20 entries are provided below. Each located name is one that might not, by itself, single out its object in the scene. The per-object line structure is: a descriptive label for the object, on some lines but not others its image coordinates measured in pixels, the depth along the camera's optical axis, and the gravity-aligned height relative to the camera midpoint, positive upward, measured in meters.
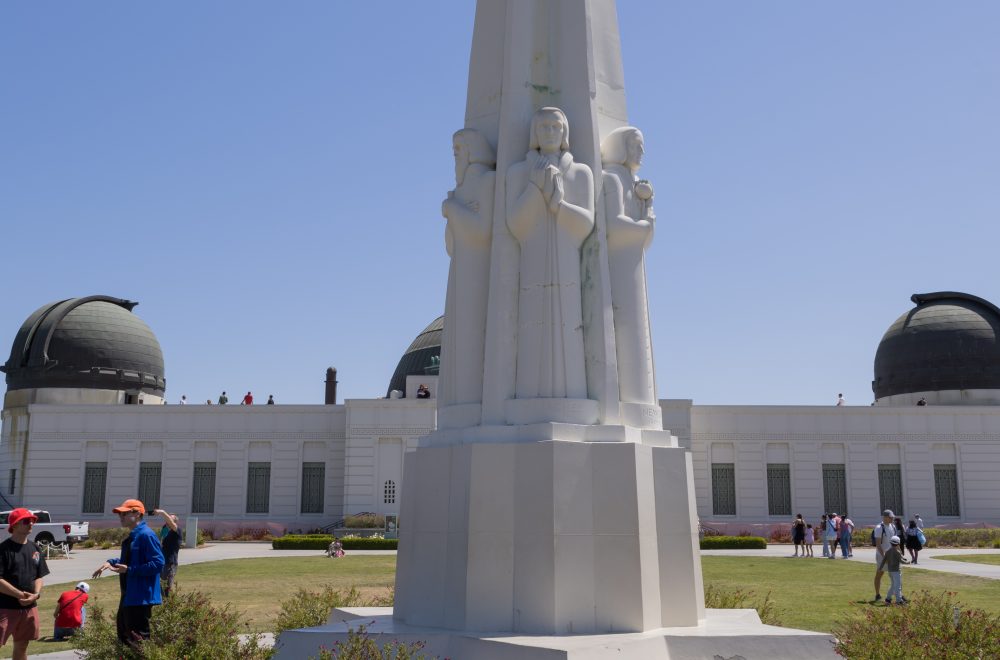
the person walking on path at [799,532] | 32.06 -1.48
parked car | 35.78 -1.97
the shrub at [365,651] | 7.12 -1.30
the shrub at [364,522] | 42.71 -1.72
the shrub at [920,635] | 7.20 -1.17
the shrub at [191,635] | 8.13 -1.38
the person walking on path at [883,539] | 17.82 -0.97
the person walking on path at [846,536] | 30.66 -1.53
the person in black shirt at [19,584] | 9.02 -1.01
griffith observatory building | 45.78 +1.32
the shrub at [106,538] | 39.67 -2.46
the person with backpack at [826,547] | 31.99 -2.00
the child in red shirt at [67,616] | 13.64 -1.98
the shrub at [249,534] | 42.78 -2.37
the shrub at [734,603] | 11.35 -1.42
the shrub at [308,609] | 10.95 -1.52
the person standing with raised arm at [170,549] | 13.30 -0.99
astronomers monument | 8.52 +1.06
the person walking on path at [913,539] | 26.97 -1.42
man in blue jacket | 9.07 -0.99
